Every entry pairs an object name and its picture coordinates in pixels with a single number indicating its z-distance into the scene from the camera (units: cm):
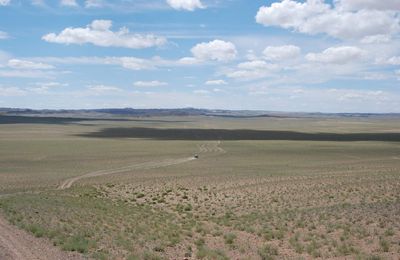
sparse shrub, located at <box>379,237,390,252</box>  1575
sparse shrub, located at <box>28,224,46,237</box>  1699
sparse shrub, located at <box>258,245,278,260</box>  1538
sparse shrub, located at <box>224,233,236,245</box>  1802
